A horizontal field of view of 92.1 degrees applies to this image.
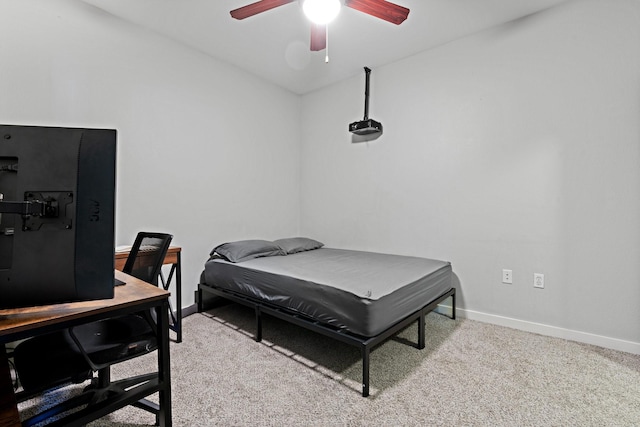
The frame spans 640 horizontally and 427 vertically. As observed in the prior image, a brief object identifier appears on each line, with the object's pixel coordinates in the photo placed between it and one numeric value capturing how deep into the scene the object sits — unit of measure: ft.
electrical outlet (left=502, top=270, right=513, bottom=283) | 9.15
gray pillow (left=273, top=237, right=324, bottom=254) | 11.30
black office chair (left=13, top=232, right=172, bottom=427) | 3.98
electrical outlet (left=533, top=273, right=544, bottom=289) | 8.64
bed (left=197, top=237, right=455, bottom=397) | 6.28
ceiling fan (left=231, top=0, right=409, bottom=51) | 6.51
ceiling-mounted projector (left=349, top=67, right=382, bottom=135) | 11.56
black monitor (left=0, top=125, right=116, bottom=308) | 2.89
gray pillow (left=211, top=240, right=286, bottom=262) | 9.77
